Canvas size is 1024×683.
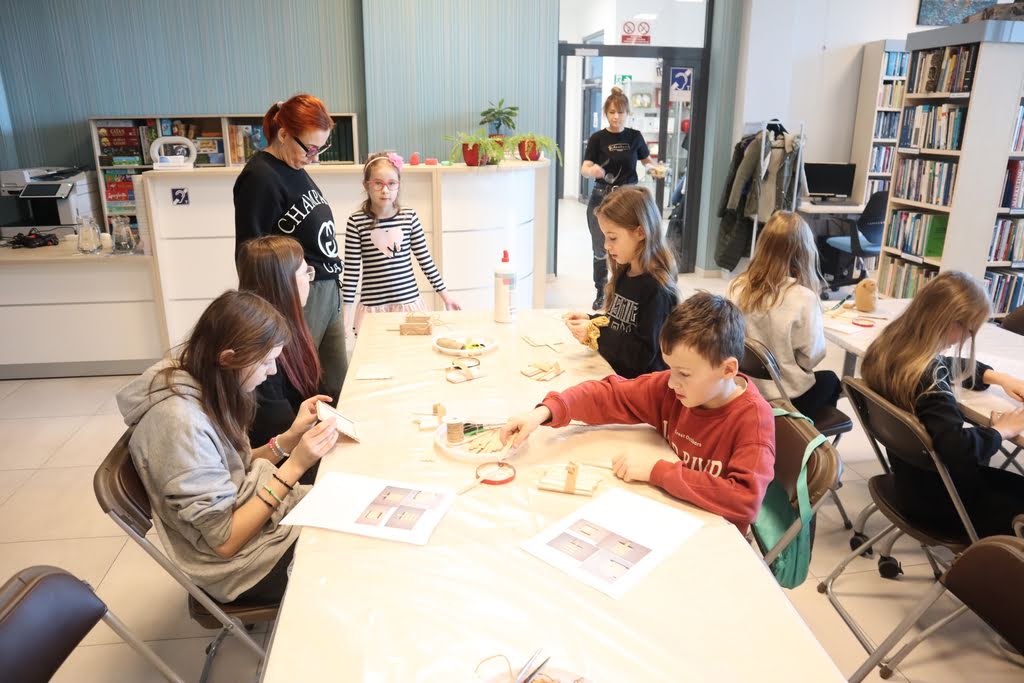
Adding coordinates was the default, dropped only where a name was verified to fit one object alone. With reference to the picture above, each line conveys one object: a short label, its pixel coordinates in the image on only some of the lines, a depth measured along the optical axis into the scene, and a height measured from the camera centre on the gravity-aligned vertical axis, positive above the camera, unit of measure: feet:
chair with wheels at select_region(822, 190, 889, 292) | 19.88 -2.83
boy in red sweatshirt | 4.69 -2.13
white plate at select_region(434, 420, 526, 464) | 5.23 -2.38
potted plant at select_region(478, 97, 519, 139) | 18.81 +0.41
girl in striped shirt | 9.94 -1.67
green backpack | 5.35 -3.02
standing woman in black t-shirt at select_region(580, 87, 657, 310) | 17.70 -0.59
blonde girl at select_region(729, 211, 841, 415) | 8.52 -2.10
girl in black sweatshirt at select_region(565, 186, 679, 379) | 7.02 -1.53
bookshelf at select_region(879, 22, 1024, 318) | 13.78 -0.57
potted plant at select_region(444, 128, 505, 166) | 14.01 -0.36
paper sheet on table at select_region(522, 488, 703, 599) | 3.97 -2.43
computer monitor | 22.12 -1.40
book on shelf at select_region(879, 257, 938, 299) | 15.71 -3.26
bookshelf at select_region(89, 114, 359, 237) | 18.80 -0.31
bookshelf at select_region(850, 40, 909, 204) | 21.42 +0.61
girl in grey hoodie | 4.74 -2.24
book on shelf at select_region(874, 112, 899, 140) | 21.79 +0.28
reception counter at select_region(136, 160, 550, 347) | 13.35 -1.81
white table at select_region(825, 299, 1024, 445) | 6.76 -2.58
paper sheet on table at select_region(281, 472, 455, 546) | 4.36 -2.41
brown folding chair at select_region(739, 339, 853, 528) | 7.88 -2.86
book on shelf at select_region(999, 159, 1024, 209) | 14.44 -1.03
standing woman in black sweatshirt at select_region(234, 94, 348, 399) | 8.48 -0.84
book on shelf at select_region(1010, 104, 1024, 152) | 13.99 +0.01
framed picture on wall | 21.95 +3.81
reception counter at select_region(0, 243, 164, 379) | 13.46 -3.54
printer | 15.57 -1.42
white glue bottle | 8.63 -1.98
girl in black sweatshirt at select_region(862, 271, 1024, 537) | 6.22 -2.41
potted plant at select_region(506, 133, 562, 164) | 15.17 -0.26
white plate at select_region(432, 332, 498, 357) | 7.57 -2.34
